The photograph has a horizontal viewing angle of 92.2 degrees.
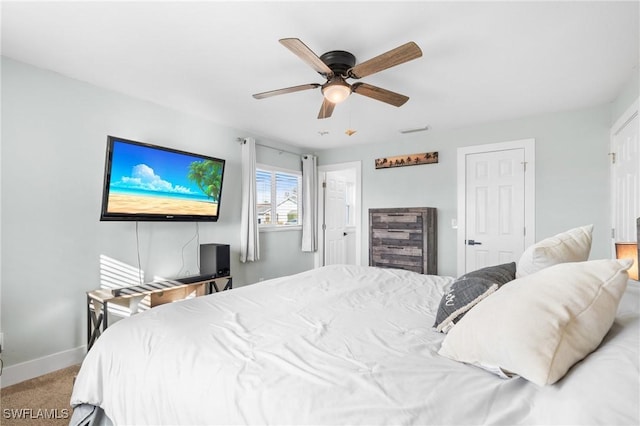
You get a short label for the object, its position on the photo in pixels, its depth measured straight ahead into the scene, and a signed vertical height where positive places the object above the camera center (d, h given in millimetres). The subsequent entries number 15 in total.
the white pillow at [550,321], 754 -278
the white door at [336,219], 5090 -73
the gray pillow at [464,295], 1264 -339
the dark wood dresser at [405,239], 3979 -318
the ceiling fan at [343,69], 1763 +939
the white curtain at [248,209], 4043 +76
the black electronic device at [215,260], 3342 -497
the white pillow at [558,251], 1304 -156
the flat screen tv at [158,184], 2674 +305
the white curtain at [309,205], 5059 +161
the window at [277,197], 4490 +282
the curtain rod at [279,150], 4105 +1000
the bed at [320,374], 740 -515
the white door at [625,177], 2525 +348
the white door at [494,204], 3678 +144
